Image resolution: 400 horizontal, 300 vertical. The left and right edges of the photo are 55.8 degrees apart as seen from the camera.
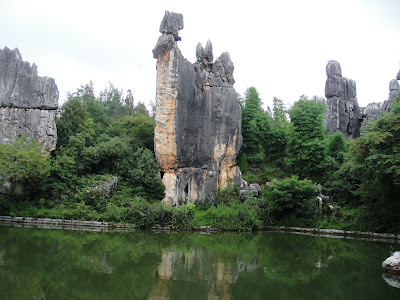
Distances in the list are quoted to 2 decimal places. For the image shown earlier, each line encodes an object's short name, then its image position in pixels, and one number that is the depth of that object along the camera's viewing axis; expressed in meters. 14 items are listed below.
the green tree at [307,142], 26.44
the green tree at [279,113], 37.08
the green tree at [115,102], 43.98
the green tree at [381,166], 15.86
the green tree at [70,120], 25.05
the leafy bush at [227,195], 24.04
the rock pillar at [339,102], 34.94
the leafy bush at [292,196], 20.91
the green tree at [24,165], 19.70
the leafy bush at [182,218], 19.47
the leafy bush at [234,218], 20.50
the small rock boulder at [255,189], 23.72
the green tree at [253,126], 29.43
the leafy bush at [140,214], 19.14
